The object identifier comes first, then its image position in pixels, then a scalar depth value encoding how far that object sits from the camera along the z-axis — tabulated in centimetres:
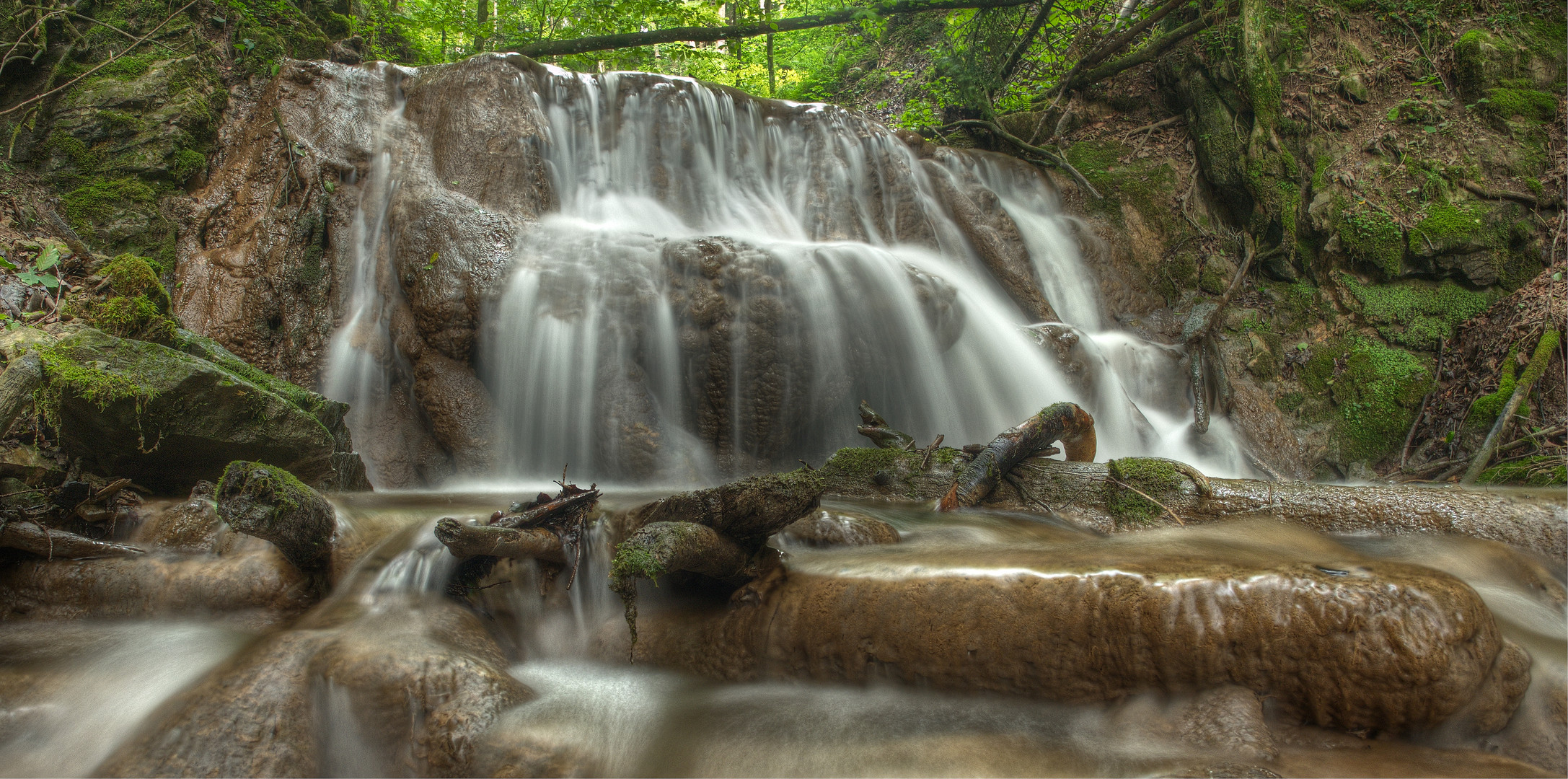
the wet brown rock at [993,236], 873
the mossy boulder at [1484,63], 780
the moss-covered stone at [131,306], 431
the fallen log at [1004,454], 427
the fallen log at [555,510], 340
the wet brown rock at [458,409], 624
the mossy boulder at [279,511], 303
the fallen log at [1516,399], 569
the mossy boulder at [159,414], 362
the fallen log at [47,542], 331
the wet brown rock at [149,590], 327
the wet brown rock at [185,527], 359
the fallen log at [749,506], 309
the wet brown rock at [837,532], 371
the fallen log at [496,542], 307
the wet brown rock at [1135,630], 219
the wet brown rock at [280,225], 651
